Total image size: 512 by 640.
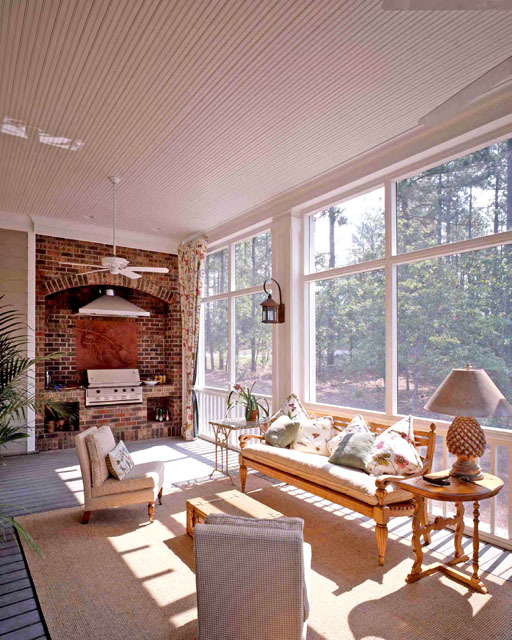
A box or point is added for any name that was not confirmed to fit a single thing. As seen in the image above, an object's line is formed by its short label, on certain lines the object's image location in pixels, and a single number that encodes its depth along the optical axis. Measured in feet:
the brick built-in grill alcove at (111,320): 21.62
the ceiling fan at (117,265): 15.19
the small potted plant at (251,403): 17.39
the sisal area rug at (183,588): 7.80
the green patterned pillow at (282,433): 14.53
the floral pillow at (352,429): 13.16
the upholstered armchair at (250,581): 6.19
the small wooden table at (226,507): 10.47
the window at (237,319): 19.92
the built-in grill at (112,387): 22.66
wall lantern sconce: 17.37
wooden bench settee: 10.05
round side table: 8.70
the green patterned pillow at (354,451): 11.84
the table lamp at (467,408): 8.97
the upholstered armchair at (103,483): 12.31
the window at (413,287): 11.45
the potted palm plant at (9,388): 9.54
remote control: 9.17
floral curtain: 23.32
